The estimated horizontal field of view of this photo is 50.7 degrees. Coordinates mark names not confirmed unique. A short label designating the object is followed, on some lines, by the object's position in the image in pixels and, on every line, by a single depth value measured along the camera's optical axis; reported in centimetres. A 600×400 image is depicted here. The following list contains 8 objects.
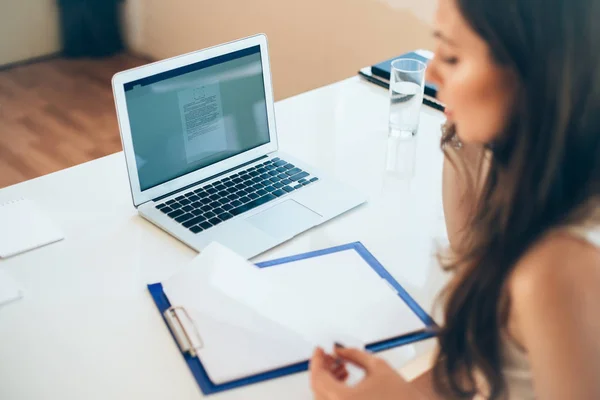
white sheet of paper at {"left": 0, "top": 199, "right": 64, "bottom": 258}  98
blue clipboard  76
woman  57
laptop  101
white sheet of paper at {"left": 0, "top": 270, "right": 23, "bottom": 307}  88
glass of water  134
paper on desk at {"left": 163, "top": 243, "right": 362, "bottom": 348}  80
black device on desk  157
